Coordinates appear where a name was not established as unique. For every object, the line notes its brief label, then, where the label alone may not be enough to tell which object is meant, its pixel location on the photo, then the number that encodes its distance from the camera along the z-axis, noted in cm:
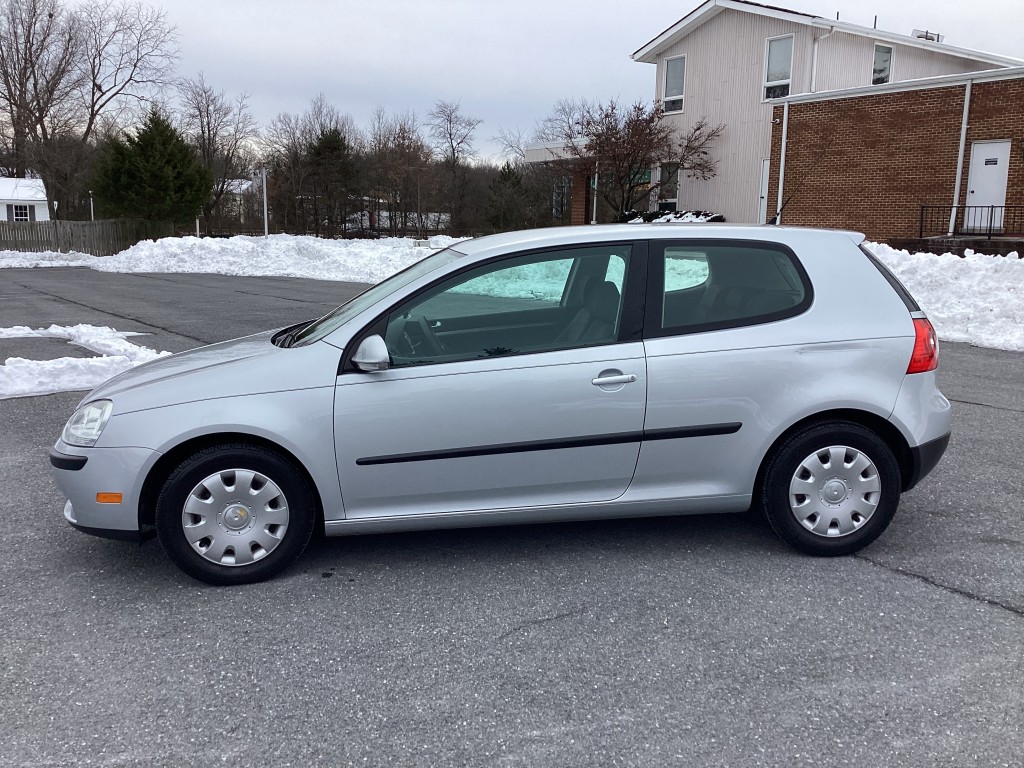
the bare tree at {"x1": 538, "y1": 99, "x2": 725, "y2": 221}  2842
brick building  2066
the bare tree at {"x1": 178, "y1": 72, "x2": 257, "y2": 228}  5466
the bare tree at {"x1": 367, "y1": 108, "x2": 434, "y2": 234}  4912
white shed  5816
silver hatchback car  379
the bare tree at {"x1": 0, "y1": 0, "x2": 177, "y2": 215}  4531
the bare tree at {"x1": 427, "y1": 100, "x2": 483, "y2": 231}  5228
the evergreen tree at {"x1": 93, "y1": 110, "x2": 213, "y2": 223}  4134
